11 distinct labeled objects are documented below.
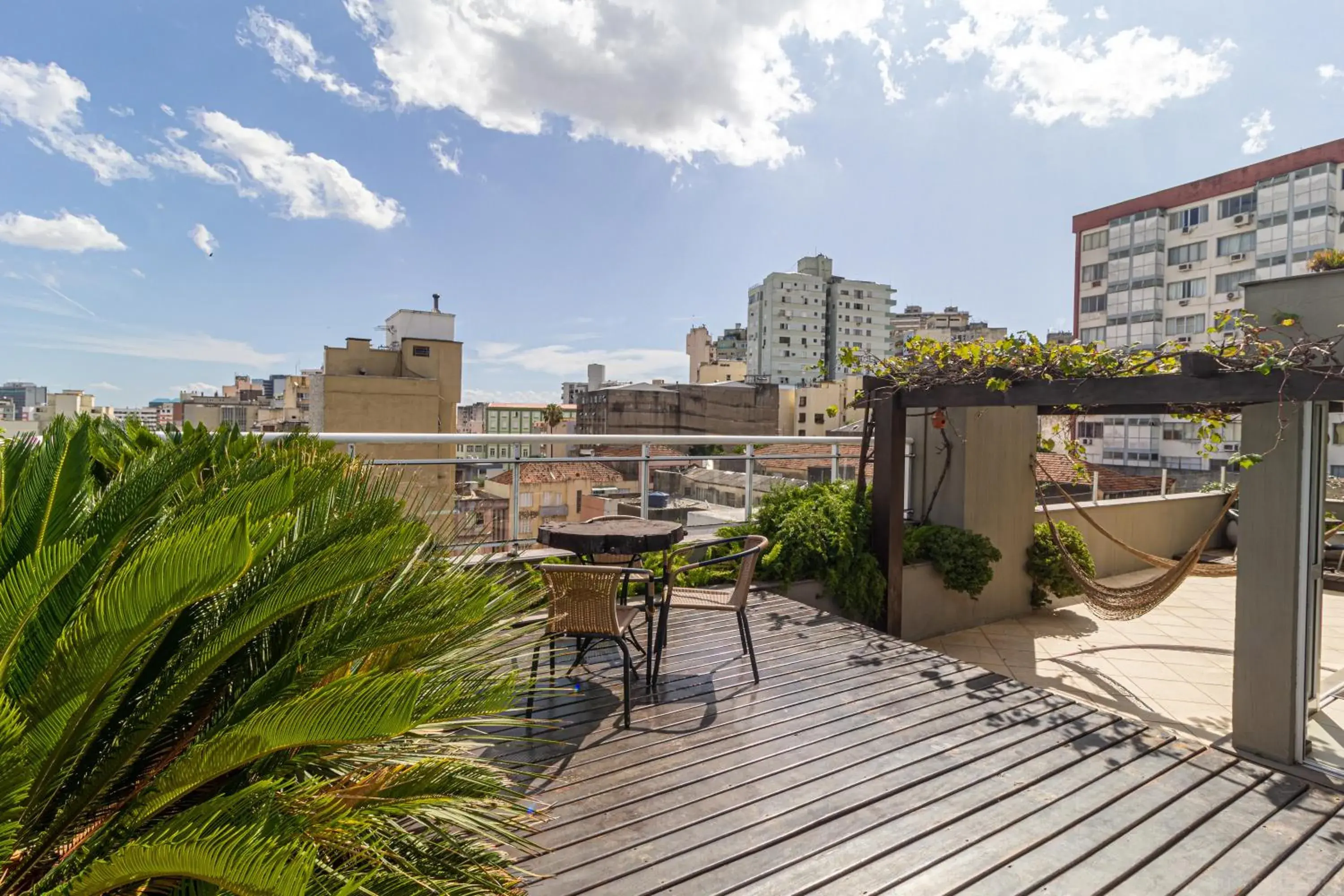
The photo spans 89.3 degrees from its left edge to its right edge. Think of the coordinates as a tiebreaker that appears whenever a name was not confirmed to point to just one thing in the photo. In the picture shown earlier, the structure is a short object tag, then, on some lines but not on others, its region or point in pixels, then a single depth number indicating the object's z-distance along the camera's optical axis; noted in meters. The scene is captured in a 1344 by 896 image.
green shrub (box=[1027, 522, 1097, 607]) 6.75
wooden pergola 3.21
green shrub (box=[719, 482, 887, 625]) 5.29
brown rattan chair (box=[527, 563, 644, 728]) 2.87
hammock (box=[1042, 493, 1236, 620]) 5.03
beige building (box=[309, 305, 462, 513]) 25.70
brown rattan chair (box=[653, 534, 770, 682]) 3.36
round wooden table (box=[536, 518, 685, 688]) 3.43
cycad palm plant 0.86
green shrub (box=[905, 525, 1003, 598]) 5.98
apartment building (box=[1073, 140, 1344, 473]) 34.31
